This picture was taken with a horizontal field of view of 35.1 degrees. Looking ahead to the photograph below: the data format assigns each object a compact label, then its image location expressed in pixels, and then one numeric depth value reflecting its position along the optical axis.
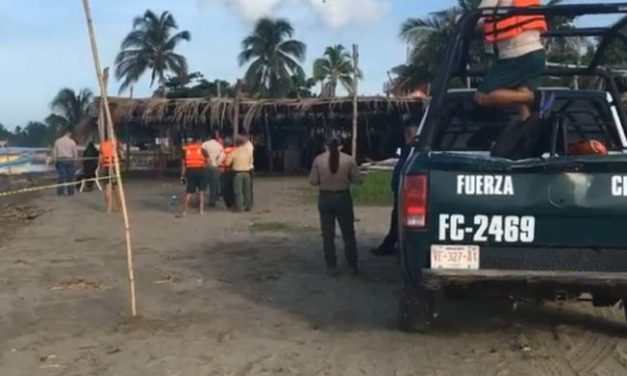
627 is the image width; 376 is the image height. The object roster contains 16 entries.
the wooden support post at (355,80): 30.84
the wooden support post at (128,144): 39.71
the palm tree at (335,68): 64.39
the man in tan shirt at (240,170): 20.59
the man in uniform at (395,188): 11.49
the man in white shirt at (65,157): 24.88
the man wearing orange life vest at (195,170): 20.23
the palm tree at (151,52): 69.62
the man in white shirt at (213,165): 20.91
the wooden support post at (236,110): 33.19
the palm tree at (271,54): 62.84
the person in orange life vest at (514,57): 7.73
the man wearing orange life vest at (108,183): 21.17
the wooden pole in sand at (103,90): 8.62
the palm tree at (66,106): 69.62
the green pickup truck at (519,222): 6.84
